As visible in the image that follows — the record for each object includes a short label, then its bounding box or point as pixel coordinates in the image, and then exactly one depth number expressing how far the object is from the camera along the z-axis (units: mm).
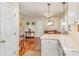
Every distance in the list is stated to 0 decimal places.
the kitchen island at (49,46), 1326
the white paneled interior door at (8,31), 1098
